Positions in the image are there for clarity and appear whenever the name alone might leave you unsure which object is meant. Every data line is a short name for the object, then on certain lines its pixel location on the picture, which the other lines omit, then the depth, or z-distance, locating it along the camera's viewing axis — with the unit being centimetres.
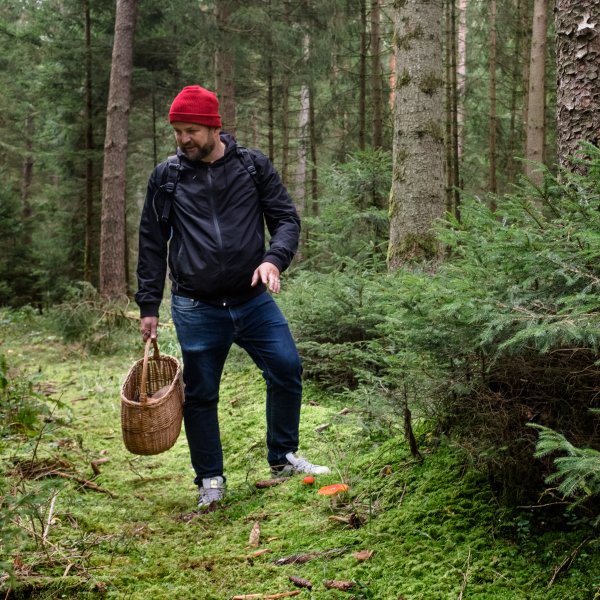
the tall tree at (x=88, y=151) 1662
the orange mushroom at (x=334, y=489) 342
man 399
